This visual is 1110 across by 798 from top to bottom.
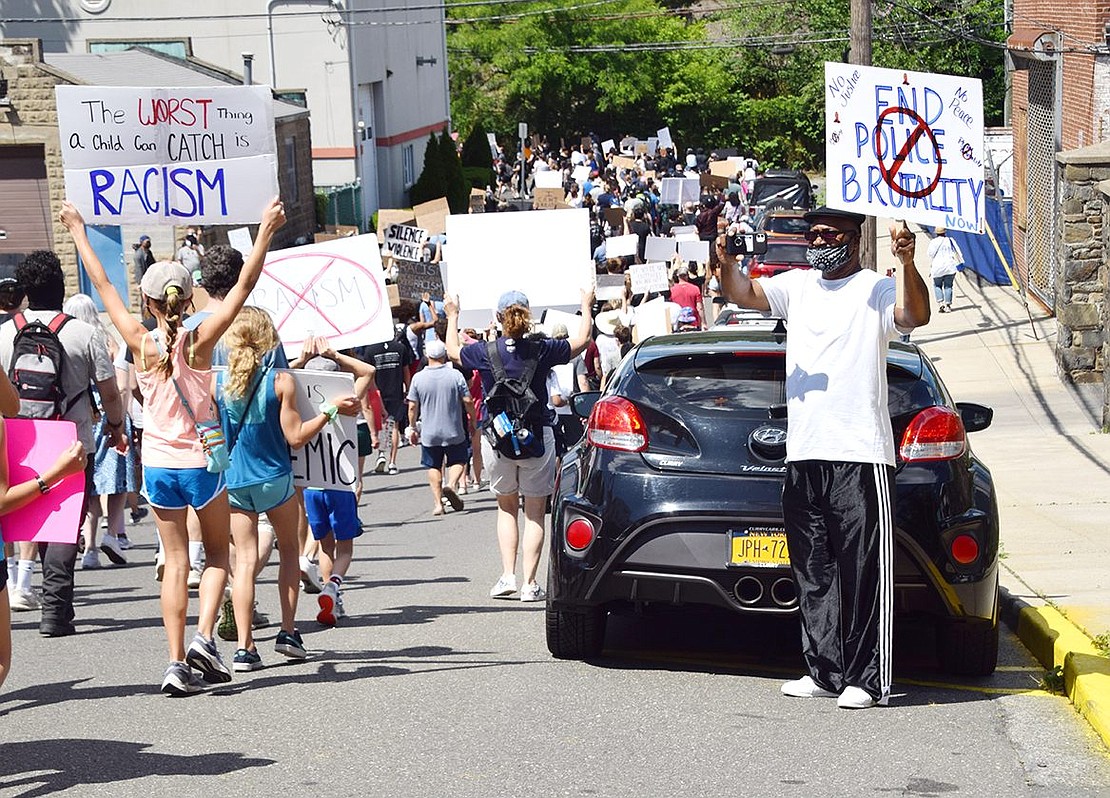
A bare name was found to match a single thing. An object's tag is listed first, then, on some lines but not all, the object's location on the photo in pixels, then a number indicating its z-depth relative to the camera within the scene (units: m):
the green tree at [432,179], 49.47
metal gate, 25.66
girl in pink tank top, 6.63
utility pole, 21.39
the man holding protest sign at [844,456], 6.38
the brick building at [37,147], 30.67
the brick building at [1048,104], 22.25
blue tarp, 30.14
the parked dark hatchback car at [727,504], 6.63
